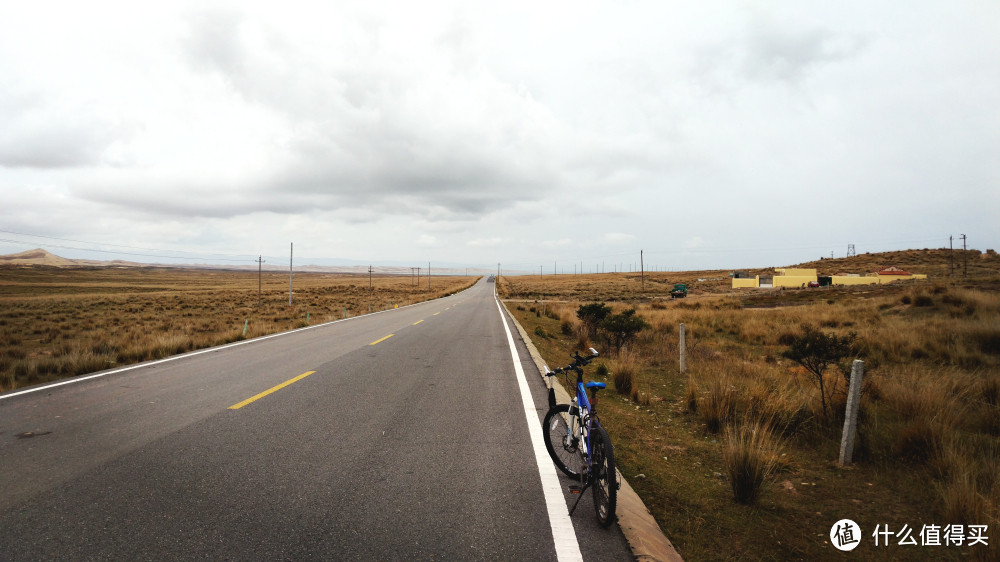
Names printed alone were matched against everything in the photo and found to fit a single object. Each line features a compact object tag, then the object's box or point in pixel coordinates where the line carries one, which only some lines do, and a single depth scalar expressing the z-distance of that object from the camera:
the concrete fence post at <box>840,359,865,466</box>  4.71
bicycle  3.31
